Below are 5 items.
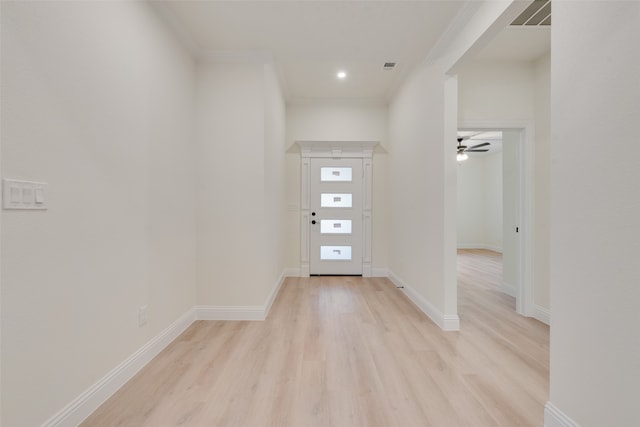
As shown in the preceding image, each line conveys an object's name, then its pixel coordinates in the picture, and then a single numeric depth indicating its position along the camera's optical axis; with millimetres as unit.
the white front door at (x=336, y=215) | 4824
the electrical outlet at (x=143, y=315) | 2045
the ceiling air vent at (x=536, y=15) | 2252
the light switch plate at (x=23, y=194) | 1178
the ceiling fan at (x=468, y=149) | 6297
